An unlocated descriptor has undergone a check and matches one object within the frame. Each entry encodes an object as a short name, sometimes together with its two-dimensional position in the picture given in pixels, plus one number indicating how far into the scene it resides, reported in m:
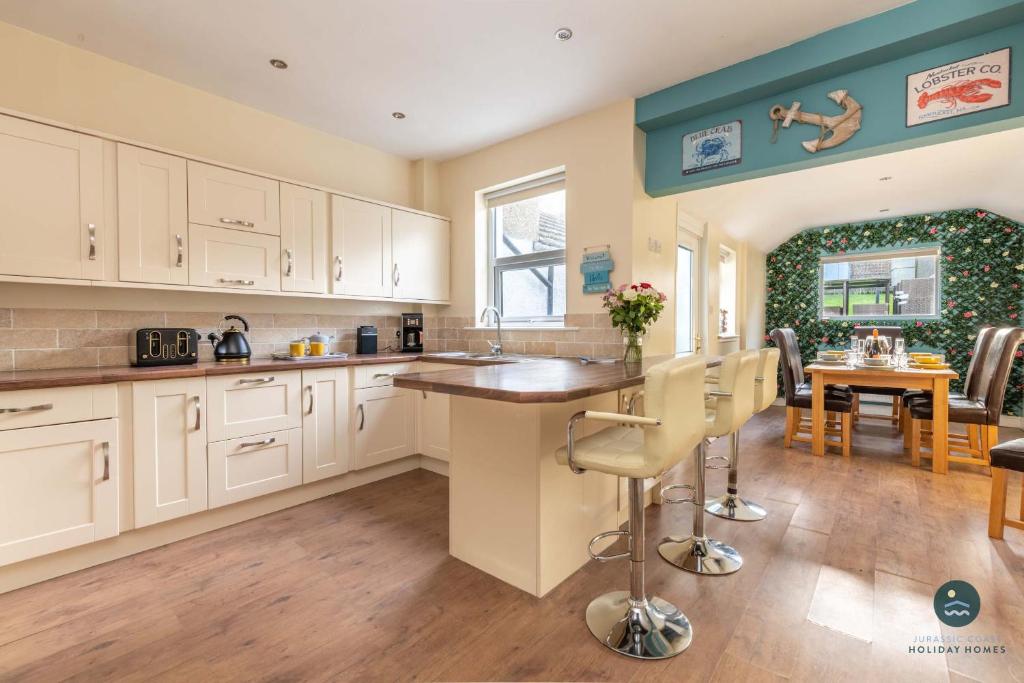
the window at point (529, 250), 3.60
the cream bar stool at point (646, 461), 1.40
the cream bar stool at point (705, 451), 2.06
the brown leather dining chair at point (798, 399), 3.92
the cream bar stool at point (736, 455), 2.53
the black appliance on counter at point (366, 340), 3.66
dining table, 3.40
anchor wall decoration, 2.38
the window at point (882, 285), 5.77
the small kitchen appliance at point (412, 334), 3.97
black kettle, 2.84
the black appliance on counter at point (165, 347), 2.50
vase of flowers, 2.66
